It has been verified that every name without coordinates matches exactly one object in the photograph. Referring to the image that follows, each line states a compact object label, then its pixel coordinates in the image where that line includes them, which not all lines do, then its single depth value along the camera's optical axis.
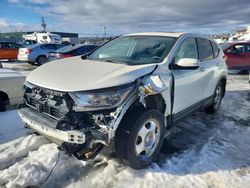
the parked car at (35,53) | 11.37
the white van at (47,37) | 25.79
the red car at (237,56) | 8.93
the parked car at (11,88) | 3.60
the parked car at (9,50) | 13.27
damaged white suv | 2.08
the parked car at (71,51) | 8.40
